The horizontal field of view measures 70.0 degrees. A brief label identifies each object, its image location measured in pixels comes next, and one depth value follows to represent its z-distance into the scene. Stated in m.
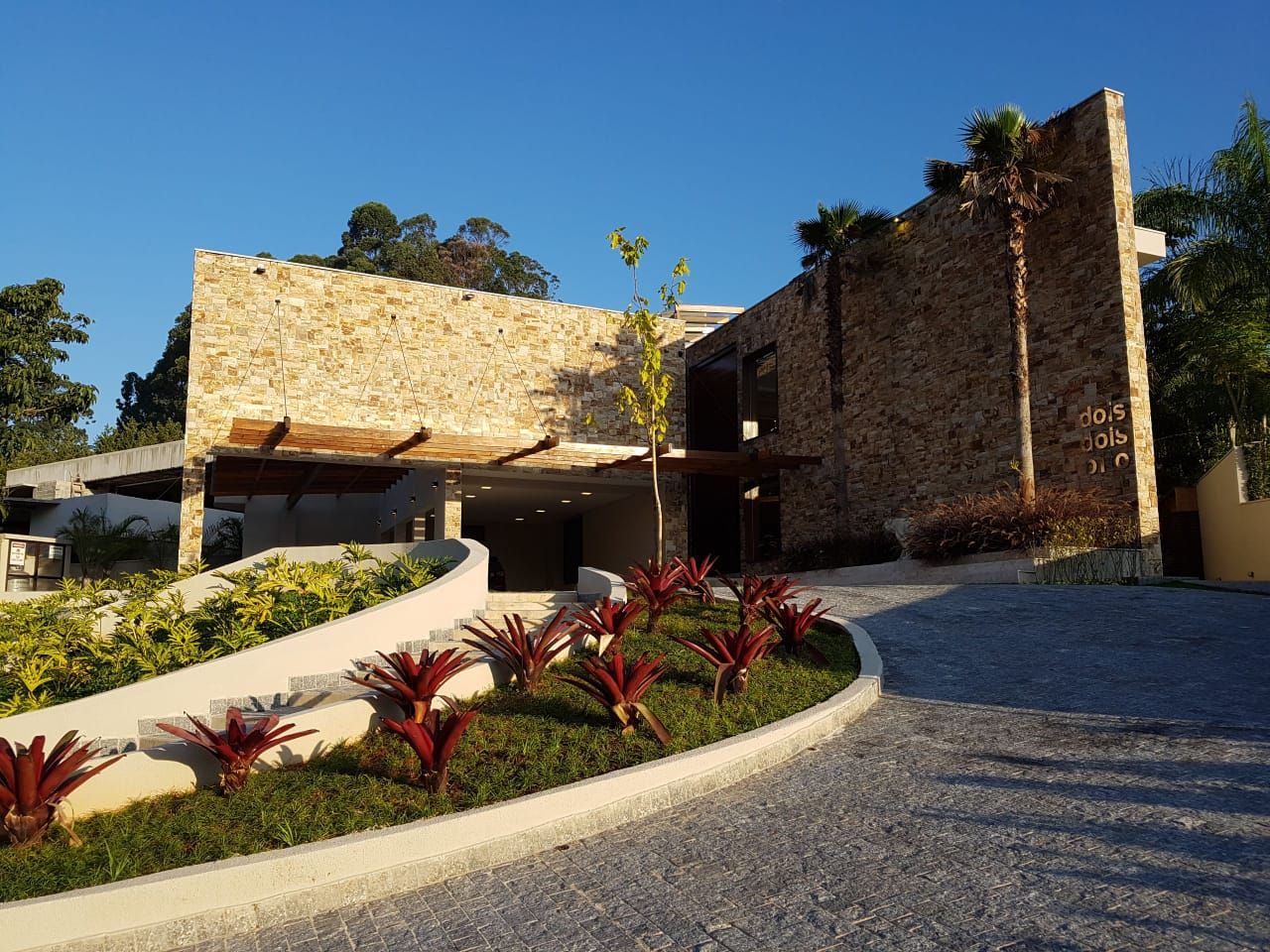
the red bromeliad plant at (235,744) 5.01
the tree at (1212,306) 16.17
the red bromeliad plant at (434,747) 4.92
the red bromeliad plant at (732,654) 6.58
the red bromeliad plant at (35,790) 4.44
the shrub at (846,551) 16.95
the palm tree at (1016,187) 14.52
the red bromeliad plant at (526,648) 6.53
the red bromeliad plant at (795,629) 7.66
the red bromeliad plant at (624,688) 5.75
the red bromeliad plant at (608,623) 7.38
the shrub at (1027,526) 12.89
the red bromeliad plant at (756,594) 8.47
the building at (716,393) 14.35
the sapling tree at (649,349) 11.05
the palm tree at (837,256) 18.80
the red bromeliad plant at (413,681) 5.76
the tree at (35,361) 20.31
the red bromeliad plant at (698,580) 9.60
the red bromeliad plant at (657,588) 8.55
